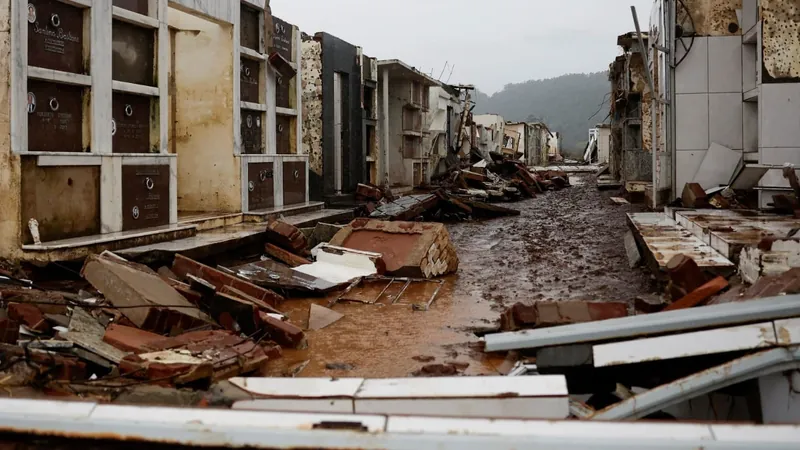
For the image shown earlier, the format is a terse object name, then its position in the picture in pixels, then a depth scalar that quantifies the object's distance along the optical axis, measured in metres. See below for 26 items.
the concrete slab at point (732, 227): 6.39
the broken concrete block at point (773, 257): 5.20
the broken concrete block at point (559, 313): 4.90
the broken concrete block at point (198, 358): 4.08
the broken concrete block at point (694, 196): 9.88
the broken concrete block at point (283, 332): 5.23
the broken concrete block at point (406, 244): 8.23
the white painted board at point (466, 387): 3.03
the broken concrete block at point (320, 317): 5.94
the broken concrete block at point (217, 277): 6.61
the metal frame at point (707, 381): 3.13
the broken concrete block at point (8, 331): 4.57
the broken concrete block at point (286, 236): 8.77
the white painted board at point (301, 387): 3.10
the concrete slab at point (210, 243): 7.30
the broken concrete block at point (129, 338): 4.58
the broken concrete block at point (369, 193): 16.48
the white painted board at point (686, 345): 3.37
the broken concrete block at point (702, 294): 4.71
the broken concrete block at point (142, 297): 5.15
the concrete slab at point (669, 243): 6.26
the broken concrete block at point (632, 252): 8.45
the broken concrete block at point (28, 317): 4.75
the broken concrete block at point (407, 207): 13.54
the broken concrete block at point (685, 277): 5.35
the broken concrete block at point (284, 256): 8.52
